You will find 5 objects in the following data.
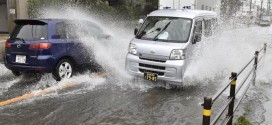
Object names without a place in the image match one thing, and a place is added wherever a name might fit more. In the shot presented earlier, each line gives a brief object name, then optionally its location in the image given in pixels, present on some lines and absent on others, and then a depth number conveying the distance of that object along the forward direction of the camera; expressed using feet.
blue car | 24.70
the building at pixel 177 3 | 56.39
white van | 24.18
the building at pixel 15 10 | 57.88
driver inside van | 26.22
